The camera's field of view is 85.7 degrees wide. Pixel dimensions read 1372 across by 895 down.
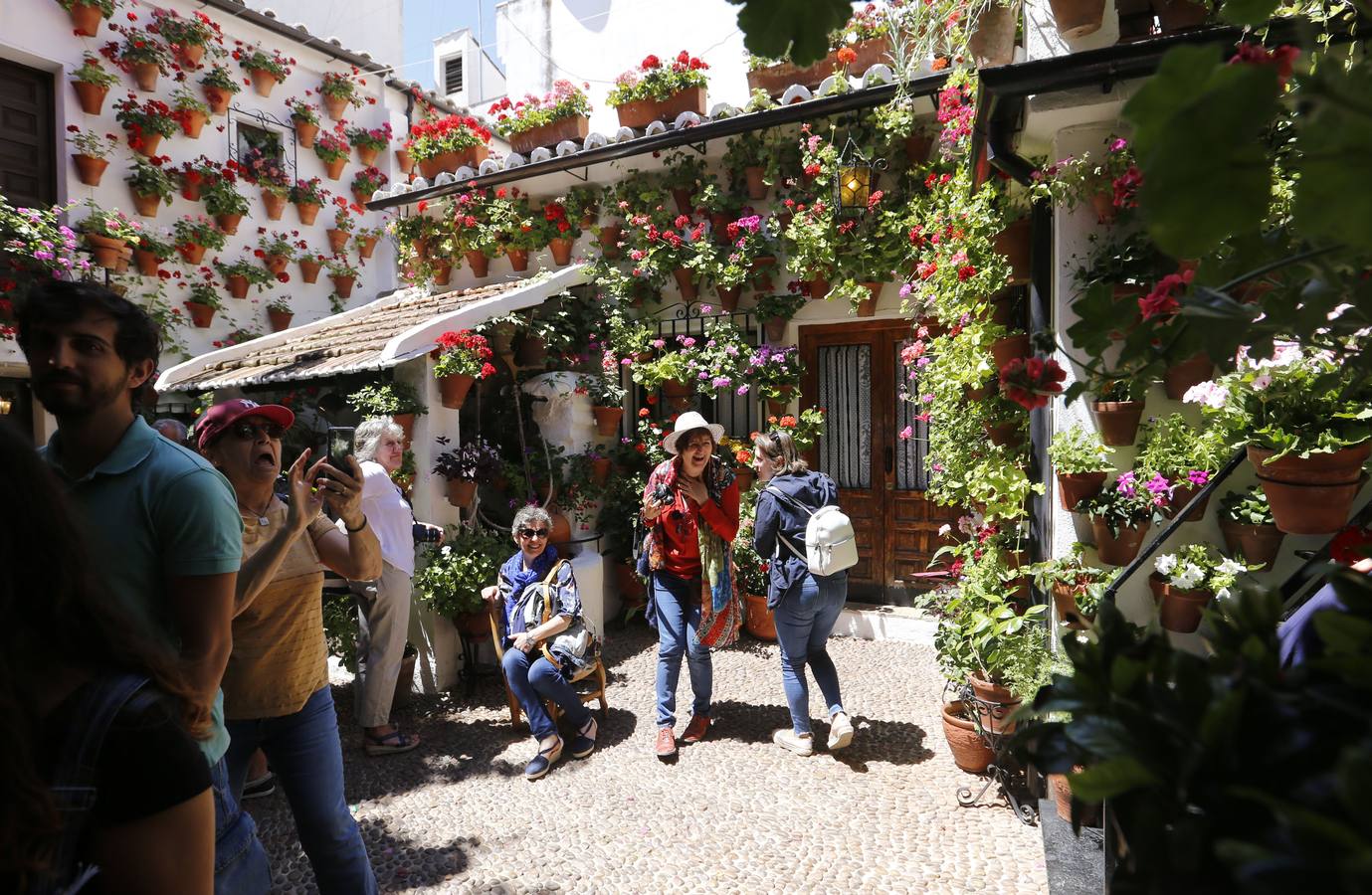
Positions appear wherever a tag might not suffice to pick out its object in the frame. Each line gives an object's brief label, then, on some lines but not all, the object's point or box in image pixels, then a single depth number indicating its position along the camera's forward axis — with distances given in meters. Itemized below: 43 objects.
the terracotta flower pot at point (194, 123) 7.38
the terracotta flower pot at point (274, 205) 8.15
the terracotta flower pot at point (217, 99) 7.61
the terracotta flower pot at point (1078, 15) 3.11
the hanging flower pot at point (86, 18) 6.59
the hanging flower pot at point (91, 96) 6.66
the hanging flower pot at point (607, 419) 6.57
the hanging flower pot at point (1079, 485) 3.19
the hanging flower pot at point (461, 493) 5.43
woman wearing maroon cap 2.17
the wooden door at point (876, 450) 6.27
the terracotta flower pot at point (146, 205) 7.05
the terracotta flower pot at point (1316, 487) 2.46
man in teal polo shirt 1.57
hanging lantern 5.67
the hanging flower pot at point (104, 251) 6.38
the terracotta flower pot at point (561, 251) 7.18
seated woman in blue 4.17
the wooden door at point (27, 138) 6.36
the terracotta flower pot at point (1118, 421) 3.07
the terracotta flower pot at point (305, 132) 8.48
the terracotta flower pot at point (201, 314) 7.48
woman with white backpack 3.99
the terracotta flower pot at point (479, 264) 7.59
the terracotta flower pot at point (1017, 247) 3.73
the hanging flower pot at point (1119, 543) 3.06
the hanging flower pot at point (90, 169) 6.63
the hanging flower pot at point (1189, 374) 2.88
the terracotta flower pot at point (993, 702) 3.51
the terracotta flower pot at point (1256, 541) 2.79
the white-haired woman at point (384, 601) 4.26
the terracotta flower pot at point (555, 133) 7.12
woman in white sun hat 4.20
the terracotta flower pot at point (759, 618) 6.07
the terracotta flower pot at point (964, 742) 3.80
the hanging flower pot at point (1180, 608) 2.86
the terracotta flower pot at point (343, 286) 9.00
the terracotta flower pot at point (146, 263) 7.04
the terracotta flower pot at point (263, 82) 8.03
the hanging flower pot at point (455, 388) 5.41
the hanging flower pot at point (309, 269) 8.51
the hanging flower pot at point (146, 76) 7.04
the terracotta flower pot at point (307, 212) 8.51
